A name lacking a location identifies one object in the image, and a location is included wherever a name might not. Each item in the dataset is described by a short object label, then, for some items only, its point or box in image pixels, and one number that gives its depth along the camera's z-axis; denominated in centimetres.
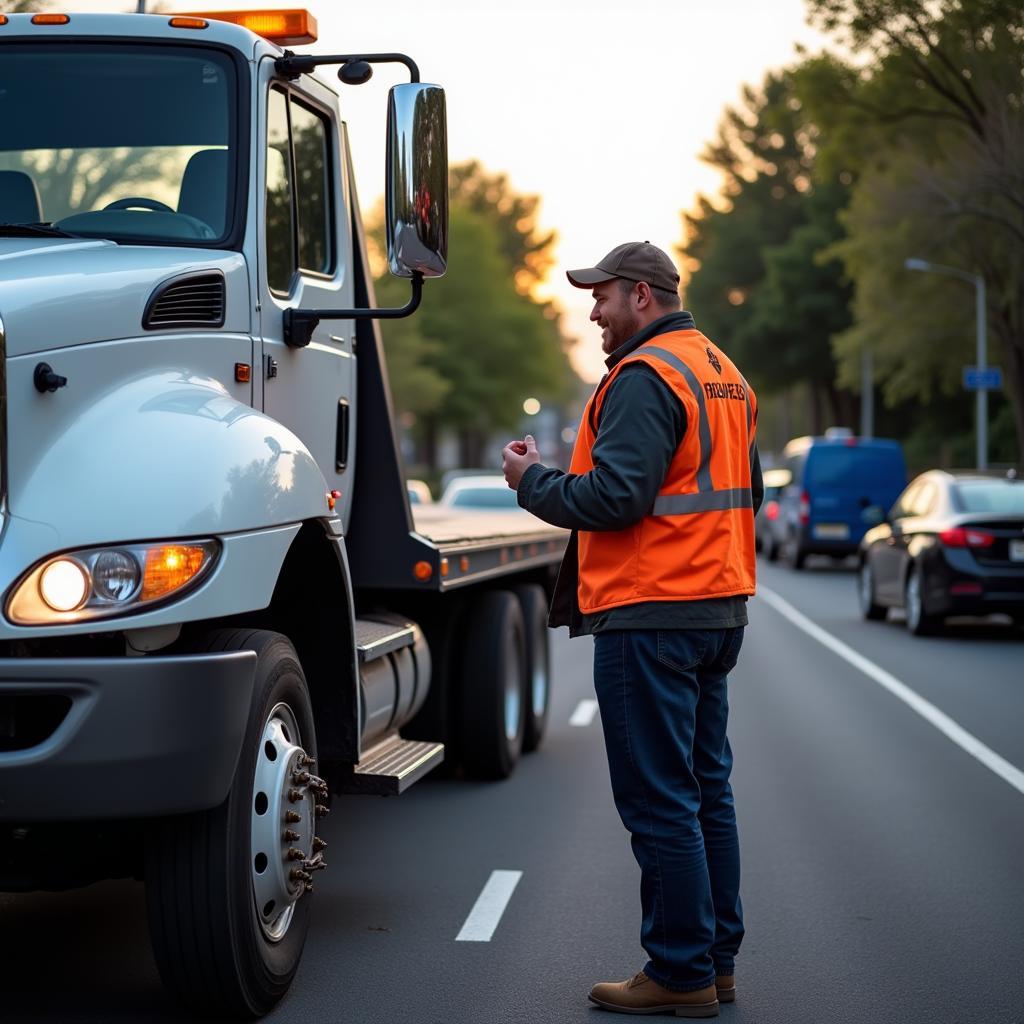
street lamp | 4006
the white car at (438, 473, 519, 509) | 2013
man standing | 476
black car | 1611
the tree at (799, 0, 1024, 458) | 3509
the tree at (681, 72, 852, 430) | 6662
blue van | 2908
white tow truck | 411
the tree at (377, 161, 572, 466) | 6588
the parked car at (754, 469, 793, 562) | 3219
